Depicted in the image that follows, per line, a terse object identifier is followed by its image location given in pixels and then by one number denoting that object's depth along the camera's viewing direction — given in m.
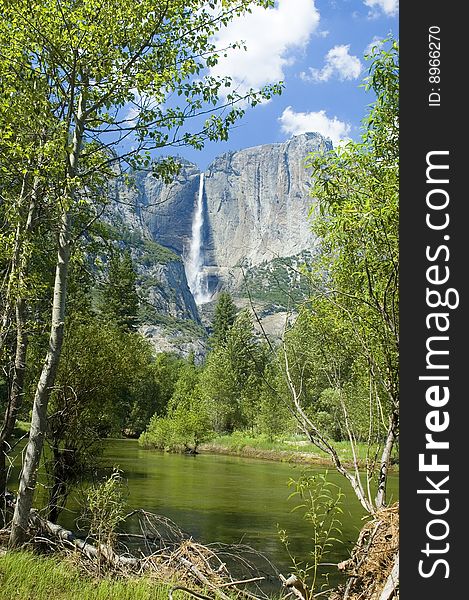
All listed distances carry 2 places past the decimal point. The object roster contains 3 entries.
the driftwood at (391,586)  4.67
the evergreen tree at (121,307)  52.17
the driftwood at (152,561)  7.08
